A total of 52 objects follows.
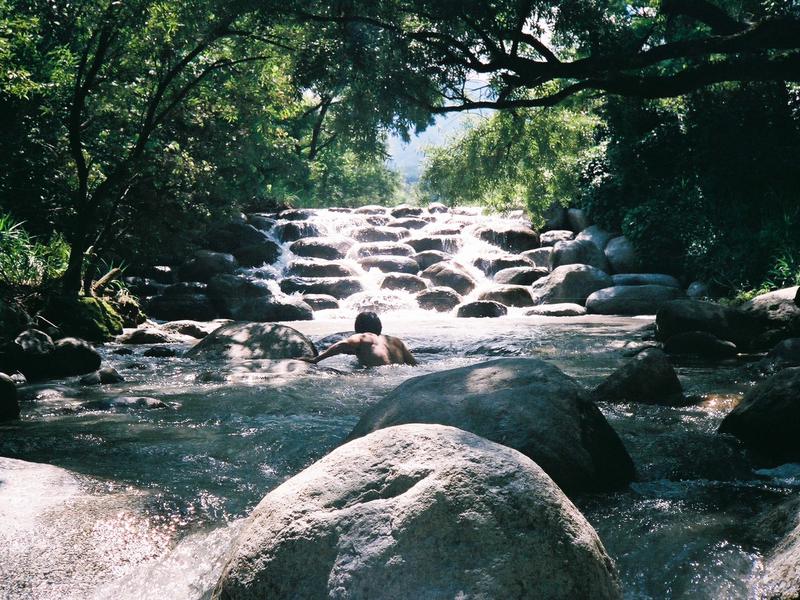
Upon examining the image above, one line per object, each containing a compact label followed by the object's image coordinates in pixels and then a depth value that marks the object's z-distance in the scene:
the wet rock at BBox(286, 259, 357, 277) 21.67
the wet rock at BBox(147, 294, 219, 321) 17.88
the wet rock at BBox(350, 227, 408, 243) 26.08
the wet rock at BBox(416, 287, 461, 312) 18.95
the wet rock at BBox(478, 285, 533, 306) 18.94
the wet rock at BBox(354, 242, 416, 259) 23.81
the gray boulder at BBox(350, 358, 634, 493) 4.05
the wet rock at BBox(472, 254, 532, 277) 22.16
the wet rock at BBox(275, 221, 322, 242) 25.47
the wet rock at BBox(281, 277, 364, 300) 20.55
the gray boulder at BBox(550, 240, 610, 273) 21.62
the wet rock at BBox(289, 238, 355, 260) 23.83
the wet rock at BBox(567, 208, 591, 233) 24.75
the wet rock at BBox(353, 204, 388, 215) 30.64
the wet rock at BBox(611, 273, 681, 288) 19.11
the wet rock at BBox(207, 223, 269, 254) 23.73
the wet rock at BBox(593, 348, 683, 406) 6.59
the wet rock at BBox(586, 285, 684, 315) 17.25
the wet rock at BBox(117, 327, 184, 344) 12.55
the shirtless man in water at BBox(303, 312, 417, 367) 9.60
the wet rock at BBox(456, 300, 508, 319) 17.14
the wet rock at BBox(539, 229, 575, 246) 24.30
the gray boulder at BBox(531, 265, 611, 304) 19.27
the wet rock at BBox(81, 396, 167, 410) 6.63
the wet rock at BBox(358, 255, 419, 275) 22.31
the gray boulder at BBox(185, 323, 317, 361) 9.93
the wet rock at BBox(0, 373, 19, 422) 6.07
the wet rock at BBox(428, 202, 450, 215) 30.72
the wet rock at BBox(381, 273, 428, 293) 20.55
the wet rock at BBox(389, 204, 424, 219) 29.80
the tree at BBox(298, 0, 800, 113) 9.33
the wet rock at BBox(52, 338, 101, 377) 9.05
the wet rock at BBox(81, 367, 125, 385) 8.27
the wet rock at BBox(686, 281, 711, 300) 17.67
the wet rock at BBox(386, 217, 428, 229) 27.81
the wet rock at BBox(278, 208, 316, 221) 28.09
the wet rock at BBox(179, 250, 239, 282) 21.19
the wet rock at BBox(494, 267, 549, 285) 21.11
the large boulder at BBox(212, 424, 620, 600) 2.16
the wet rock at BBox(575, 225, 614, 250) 22.81
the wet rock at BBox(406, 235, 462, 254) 24.67
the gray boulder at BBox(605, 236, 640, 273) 21.22
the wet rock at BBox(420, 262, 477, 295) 20.73
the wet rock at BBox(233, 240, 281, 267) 22.84
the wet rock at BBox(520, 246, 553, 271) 23.03
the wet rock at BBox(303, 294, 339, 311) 19.56
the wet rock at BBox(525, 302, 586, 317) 17.05
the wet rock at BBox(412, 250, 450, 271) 23.16
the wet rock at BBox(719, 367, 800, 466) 4.87
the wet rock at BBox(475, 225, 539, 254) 24.45
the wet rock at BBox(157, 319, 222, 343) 14.23
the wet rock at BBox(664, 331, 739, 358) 9.85
